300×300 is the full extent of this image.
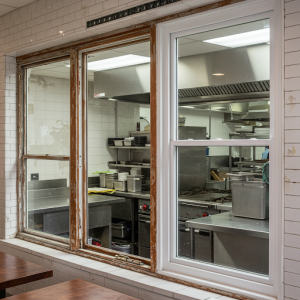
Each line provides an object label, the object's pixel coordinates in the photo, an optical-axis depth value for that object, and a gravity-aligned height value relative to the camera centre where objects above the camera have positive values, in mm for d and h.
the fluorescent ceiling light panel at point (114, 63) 3213 +807
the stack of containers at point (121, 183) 3476 -290
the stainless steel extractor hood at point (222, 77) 2285 +510
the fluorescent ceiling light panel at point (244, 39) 2256 +720
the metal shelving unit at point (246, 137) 2262 +91
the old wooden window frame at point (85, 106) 2721 +362
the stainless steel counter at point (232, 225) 2346 -503
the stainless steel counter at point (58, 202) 3498 -492
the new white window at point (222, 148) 2225 +23
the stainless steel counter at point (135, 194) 3148 -386
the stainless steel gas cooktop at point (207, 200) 2586 -340
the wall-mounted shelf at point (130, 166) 3119 -125
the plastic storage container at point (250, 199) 2324 -311
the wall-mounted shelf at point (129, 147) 3129 +44
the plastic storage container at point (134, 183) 3274 -278
